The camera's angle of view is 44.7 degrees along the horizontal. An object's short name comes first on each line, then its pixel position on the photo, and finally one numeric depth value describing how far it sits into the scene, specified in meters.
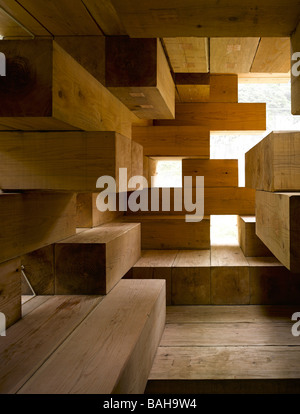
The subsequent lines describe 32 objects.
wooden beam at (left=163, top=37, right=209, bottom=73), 2.03
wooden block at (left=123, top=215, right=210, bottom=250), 3.06
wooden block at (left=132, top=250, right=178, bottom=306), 2.49
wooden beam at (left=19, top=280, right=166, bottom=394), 0.98
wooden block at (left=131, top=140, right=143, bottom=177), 2.13
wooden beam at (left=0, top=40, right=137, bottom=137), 1.09
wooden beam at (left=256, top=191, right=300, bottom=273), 0.98
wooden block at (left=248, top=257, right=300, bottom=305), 2.42
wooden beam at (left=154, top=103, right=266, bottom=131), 3.43
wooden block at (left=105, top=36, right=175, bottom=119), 1.80
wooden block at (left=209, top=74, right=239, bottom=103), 3.49
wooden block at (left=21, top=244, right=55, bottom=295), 1.81
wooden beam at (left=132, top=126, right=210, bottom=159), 3.17
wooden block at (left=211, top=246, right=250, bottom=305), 2.46
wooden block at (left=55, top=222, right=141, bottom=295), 1.79
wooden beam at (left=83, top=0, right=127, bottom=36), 1.64
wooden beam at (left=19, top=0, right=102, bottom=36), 1.66
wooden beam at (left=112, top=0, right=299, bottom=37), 1.06
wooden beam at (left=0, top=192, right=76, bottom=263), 1.23
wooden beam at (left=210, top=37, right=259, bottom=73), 2.04
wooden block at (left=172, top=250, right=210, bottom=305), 2.47
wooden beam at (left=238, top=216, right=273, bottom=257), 2.76
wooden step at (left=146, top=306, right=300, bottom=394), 1.52
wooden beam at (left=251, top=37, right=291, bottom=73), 1.93
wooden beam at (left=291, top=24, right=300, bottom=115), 1.14
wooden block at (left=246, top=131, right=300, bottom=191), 1.22
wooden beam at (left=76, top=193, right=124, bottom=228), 2.32
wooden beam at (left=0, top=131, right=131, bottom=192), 1.38
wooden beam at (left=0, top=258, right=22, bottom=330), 1.35
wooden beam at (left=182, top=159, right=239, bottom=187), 3.35
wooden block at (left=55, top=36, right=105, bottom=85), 1.87
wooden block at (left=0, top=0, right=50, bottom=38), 1.70
